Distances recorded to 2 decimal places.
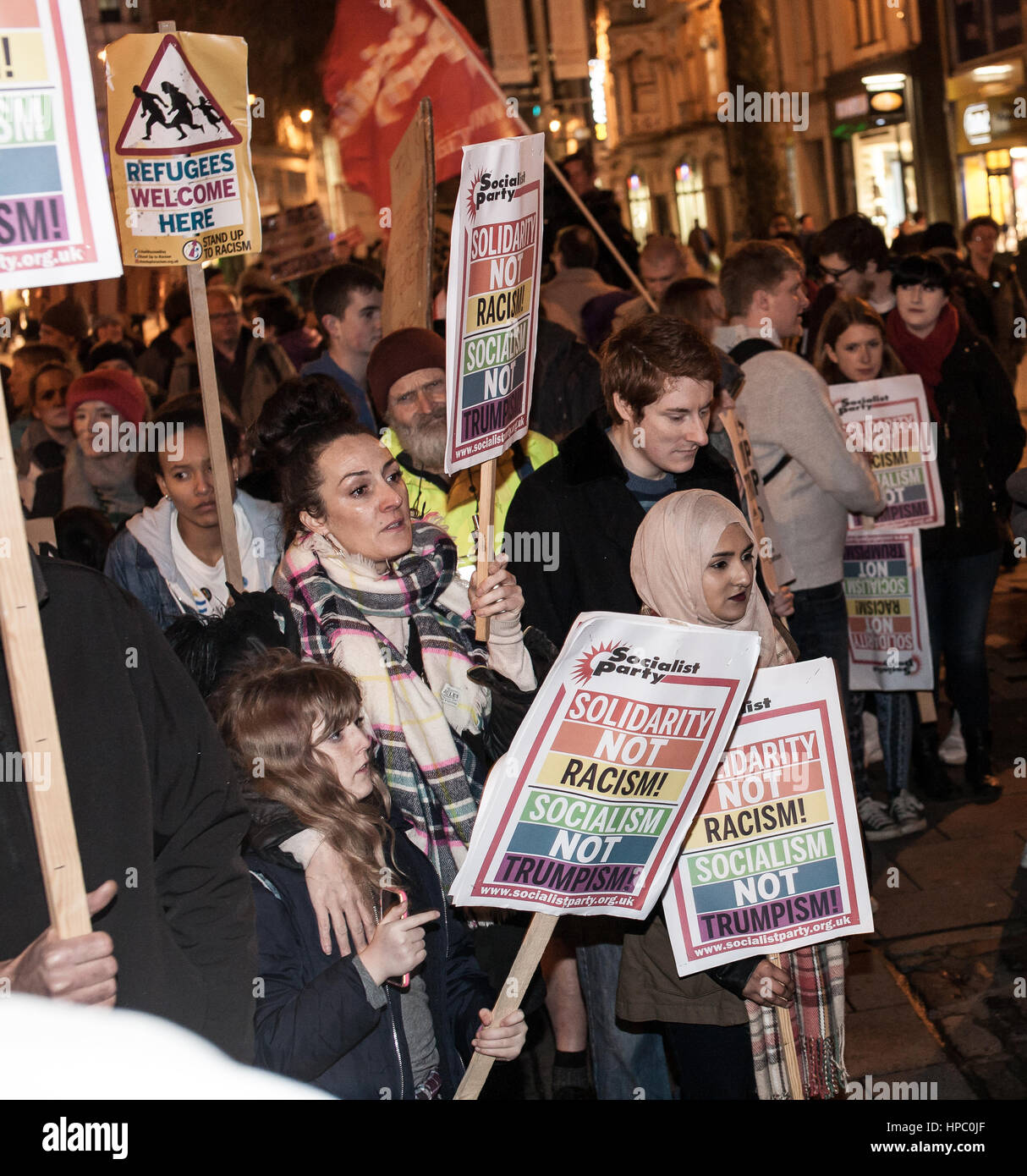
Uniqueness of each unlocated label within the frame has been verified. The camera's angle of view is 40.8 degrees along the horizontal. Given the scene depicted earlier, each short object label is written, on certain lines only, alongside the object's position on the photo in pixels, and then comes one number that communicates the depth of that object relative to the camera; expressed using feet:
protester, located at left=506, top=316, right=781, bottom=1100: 12.41
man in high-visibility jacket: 14.87
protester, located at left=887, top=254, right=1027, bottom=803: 19.36
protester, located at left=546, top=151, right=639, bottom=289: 30.50
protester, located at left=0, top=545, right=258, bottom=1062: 6.43
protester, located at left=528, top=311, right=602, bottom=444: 20.99
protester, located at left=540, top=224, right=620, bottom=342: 26.23
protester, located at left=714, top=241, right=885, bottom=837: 16.93
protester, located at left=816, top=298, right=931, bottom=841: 19.02
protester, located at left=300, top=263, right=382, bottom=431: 19.63
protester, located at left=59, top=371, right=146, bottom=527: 19.90
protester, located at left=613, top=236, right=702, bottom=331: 27.84
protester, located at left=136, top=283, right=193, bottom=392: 31.17
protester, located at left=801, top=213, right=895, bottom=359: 23.29
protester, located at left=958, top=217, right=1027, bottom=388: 39.73
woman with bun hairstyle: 10.61
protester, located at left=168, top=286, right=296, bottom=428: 25.36
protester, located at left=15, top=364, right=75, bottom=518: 24.58
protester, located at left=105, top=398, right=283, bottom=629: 14.61
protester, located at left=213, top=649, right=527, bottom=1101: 8.63
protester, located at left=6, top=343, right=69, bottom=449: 25.76
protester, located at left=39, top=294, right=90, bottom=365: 36.45
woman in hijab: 10.48
